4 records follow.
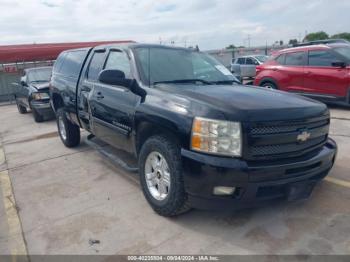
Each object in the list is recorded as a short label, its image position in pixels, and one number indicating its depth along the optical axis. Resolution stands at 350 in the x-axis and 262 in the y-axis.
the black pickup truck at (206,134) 2.76
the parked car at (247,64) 18.12
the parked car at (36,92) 9.87
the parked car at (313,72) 7.88
